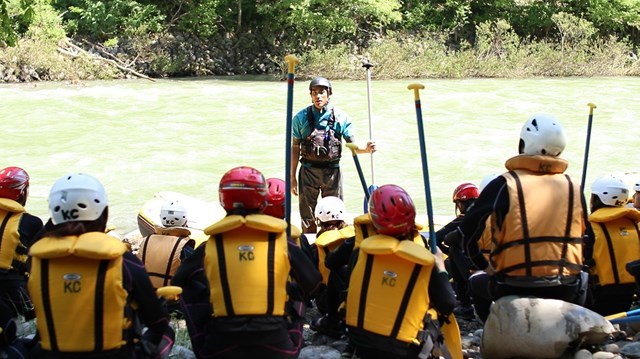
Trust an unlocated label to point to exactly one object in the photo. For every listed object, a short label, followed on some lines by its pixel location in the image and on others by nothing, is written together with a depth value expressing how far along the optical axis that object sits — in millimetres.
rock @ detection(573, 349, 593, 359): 3801
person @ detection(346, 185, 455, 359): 3588
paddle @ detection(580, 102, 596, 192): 6270
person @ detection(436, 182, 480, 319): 5074
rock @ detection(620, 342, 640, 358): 4199
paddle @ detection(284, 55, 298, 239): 4163
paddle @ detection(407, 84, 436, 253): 4098
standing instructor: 6824
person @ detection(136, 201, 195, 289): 4930
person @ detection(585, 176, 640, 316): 4902
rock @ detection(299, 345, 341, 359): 4191
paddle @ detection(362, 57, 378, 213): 7473
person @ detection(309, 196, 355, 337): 4461
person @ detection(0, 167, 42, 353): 4691
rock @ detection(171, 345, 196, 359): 4168
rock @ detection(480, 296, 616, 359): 3852
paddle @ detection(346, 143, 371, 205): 5205
